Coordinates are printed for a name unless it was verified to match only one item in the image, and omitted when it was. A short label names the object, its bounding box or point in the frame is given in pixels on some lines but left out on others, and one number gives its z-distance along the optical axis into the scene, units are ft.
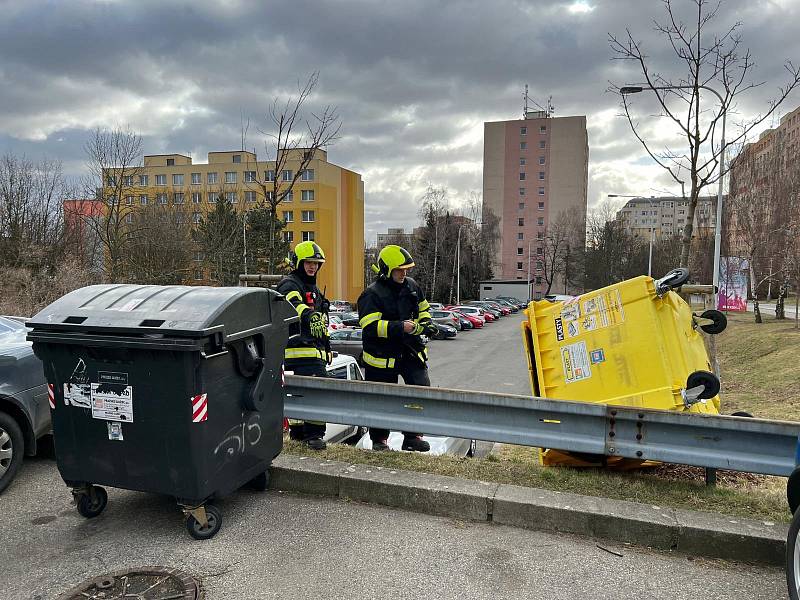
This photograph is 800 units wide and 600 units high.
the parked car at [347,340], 47.93
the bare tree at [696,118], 25.21
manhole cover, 8.75
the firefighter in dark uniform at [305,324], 15.62
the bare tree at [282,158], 35.37
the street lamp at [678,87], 25.52
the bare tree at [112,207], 75.66
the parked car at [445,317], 108.94
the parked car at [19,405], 12.87
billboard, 71.05
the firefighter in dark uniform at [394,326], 15.74
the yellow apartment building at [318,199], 182.50
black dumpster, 10.00
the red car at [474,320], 126.00
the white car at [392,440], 19.10
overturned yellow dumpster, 12.99
